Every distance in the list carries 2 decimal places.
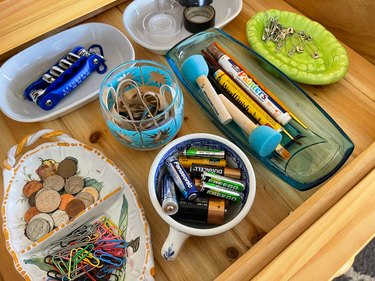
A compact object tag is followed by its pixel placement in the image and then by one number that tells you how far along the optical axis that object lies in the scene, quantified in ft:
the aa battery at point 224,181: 1.47
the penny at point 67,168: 1.69
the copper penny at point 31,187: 1.65
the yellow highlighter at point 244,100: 1.67
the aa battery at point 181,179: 1.46
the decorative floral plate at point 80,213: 1.48
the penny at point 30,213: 1.59
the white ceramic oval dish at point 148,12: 2.07
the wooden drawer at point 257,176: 1.37
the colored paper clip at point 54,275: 1.47
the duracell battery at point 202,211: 1.44
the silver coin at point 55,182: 1.67
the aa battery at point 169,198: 1.42
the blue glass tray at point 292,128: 1.60
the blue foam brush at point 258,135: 1.56
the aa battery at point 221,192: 1.45
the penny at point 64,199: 1.62
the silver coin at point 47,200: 1.61
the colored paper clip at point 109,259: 1.48
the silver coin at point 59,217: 1.57
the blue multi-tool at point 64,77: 1.86
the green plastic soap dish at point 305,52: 1.86
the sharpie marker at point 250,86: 1.69
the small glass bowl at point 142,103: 1.60
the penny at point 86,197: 1.62
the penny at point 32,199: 1.63
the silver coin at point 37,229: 1.54
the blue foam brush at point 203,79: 1.70
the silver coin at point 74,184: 1.66
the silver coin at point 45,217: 1.57
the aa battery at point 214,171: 1.52
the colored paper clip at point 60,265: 1.48
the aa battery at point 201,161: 1.55
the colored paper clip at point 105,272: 1.47
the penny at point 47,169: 1.69
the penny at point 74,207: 1.60
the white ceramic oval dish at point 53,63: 1.85
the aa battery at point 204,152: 1.56
